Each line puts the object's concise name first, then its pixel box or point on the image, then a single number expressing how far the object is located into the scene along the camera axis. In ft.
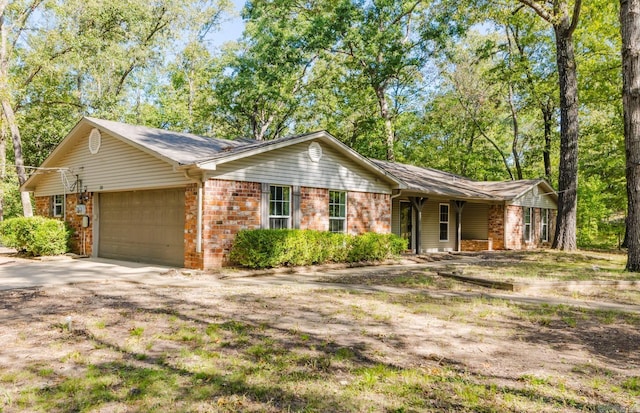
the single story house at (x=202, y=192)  37.96
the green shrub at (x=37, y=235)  49.09
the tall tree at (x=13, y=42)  68.18
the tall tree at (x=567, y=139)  58.03
